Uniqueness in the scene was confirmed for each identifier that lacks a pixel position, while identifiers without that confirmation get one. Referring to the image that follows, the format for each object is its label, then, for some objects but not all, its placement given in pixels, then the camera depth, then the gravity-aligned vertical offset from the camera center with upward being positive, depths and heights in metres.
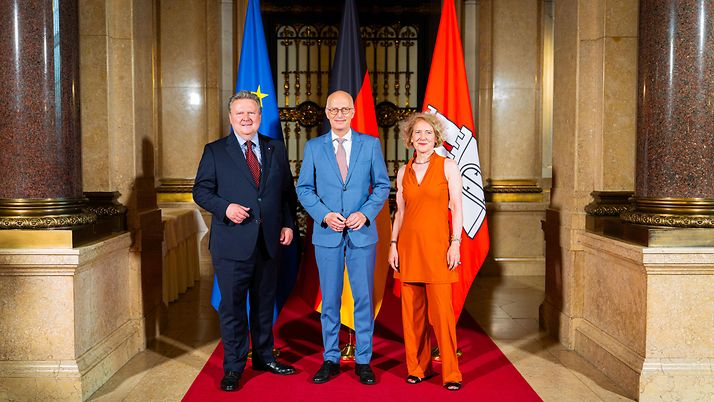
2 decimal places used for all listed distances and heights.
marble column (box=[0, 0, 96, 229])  4.11 +0.35
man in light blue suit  4.28 -0.21
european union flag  5.10 +0.68
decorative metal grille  10.05 +1.45
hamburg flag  5.07 +0.29
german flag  5.14 +0.63
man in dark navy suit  4.25 -0.26
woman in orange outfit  4.18 -0.40
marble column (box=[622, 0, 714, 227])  4.16 +0.35
